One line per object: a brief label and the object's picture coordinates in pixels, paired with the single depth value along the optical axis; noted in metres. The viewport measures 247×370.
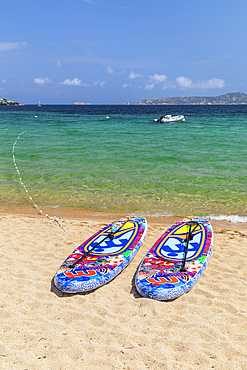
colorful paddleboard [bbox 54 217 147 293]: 4.38
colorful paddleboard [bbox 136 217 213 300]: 4.17
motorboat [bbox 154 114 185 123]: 39.63
